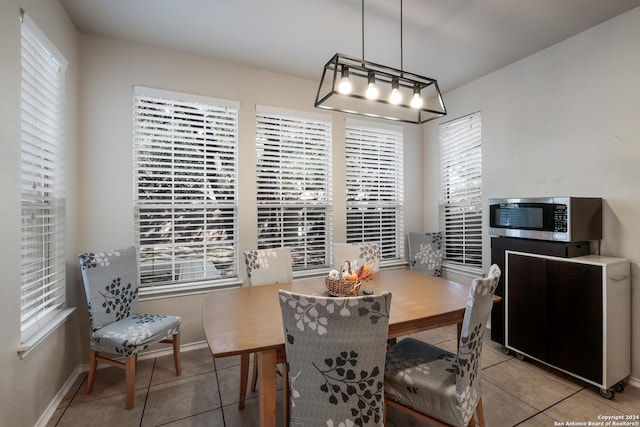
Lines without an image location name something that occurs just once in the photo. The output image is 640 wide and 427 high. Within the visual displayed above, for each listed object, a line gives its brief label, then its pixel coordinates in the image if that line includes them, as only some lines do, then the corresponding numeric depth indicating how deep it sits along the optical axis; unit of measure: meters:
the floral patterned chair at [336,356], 1.20
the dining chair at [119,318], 2.11
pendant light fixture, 1.90
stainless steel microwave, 2.37
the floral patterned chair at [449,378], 1.42
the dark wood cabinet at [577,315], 2.19
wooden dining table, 1.38
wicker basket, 1.94
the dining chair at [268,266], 2.49
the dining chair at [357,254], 2.93
